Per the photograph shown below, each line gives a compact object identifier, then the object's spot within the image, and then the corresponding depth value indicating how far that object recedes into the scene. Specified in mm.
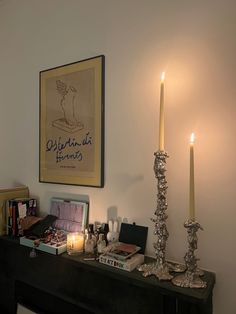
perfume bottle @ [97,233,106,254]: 1093
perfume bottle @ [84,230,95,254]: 1114
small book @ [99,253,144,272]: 956
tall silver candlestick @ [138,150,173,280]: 946
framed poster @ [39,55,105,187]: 1230
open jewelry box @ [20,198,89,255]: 1149
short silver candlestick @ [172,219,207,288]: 862
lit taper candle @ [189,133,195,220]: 898
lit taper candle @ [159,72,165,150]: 962
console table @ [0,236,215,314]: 863
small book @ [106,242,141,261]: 989
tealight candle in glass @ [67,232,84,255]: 1113
